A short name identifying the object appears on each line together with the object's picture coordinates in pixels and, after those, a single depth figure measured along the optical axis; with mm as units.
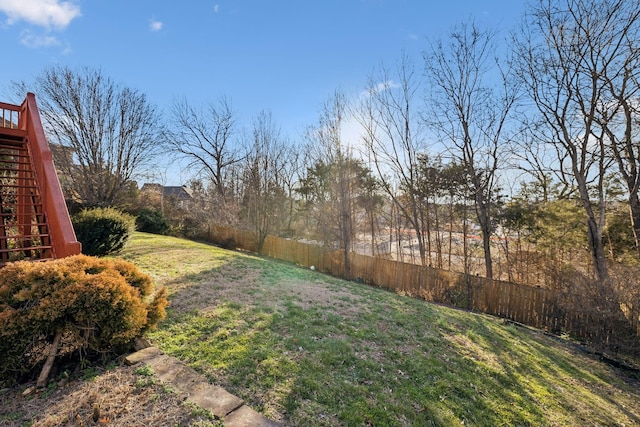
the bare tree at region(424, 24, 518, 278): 9250
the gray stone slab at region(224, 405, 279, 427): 1789
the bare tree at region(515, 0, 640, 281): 6848
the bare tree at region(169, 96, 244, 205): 19047
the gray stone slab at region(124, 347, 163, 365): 2314
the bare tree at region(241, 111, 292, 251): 12883
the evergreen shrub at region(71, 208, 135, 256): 5941
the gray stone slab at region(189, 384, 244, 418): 1883
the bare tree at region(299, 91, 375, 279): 10664
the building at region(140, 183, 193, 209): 17234
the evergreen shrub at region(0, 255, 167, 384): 1979
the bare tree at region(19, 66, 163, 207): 11031
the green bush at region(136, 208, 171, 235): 13539
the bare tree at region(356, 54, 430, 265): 10641
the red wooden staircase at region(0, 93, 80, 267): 3426
